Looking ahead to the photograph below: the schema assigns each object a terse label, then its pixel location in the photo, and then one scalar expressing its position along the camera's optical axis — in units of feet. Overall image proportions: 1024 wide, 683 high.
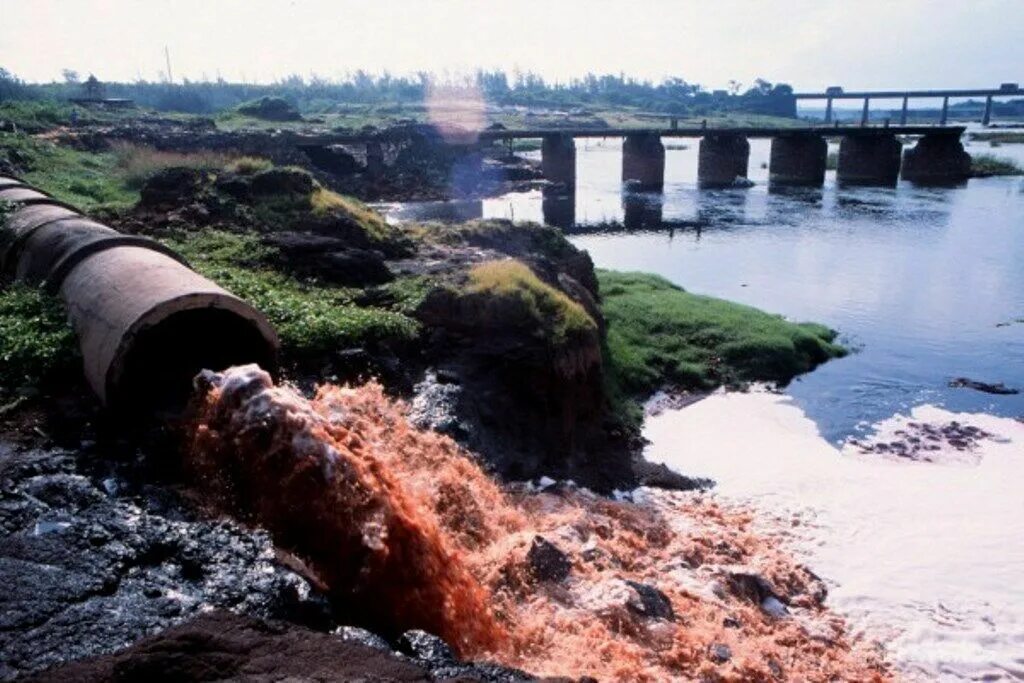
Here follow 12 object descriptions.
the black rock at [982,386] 65.36
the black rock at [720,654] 30.09
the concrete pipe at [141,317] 30.55
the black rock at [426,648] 19.92
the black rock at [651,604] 31.40
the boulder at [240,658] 16.71
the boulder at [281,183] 71.10
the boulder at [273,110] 284.82
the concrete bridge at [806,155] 227.40
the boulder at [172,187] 67.46
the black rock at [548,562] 32.30
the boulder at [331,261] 52.90
